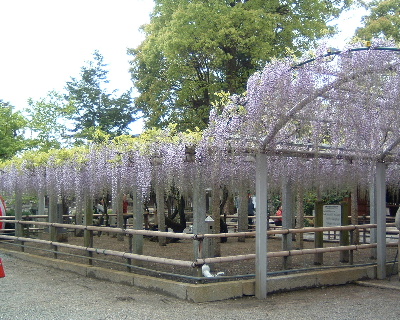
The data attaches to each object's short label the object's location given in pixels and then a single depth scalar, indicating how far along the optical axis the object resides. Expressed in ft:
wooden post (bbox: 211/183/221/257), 36.24
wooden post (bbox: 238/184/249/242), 49.42
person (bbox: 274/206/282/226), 62.20
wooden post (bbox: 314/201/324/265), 34.09
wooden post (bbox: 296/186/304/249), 41.45
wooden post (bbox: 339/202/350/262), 35.19
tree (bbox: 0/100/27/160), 67.28
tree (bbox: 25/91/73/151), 62.49
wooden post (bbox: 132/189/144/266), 32.81
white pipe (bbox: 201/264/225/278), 26.42
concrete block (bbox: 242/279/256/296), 26.43
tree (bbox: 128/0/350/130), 52.65
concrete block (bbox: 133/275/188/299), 25.99
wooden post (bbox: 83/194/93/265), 35.71
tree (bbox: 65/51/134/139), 113.50
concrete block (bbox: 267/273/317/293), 27.30
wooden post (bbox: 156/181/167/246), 45.44
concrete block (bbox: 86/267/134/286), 30.17
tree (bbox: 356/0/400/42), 74.38
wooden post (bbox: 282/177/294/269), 34.17
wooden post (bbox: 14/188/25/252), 48.44
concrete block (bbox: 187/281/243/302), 25.23
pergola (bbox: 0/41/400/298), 24.76
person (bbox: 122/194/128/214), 68.43
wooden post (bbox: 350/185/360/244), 42.29
